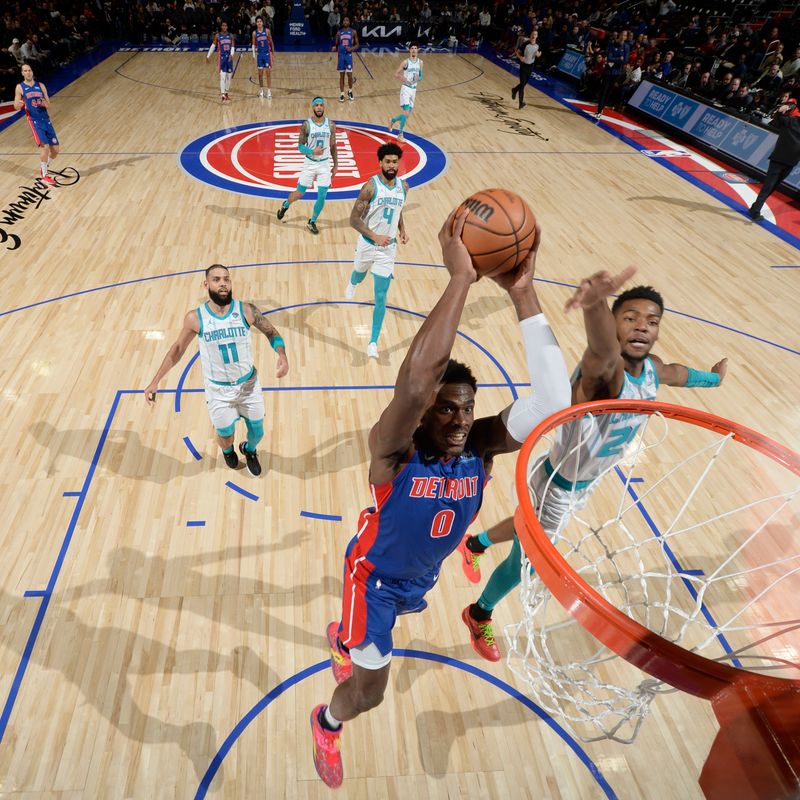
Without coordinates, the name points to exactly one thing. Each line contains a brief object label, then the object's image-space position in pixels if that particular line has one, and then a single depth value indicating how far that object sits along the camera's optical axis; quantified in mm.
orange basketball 1838
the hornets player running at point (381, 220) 5773
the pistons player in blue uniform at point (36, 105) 9516
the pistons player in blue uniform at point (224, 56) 14148
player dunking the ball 2033
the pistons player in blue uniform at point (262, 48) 14422
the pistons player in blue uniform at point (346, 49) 14279
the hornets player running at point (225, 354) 4133
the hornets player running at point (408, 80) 12203
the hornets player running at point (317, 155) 8156
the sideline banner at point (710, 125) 11812
